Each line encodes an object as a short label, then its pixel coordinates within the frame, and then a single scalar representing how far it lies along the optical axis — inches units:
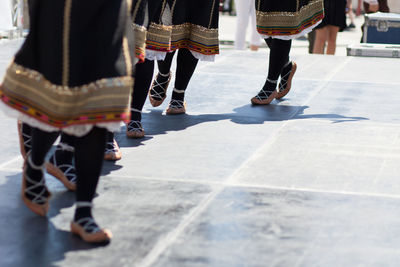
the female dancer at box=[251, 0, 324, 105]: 276.0
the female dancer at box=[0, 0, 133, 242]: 144.8
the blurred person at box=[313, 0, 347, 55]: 481.2
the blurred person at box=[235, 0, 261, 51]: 534.1
